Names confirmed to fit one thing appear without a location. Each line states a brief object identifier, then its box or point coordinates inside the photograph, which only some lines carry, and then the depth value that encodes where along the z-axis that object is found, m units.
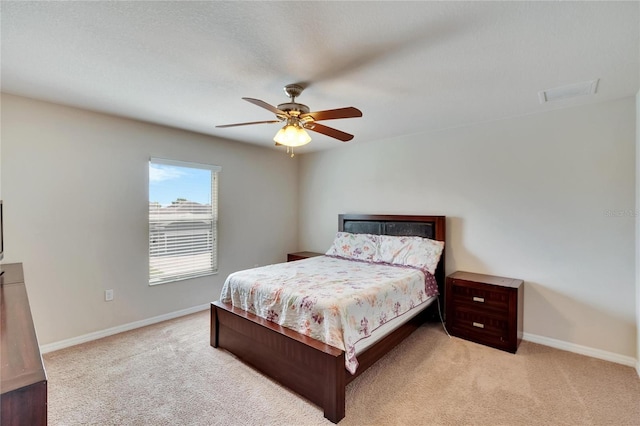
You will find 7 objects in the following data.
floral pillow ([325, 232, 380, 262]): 3.92
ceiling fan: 2.17
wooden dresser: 0.71
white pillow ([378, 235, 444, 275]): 3.43
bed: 1.95
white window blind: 3.61
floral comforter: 2.12
